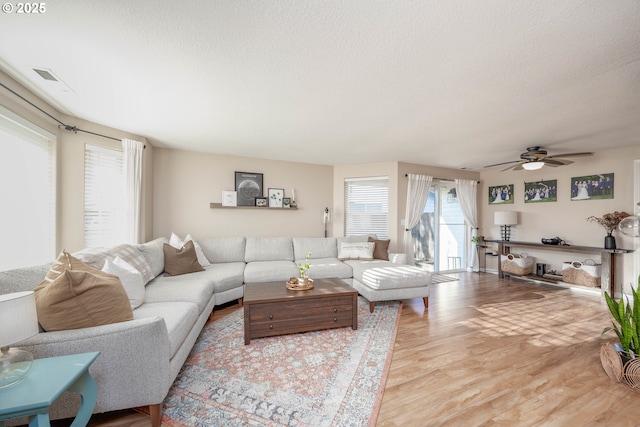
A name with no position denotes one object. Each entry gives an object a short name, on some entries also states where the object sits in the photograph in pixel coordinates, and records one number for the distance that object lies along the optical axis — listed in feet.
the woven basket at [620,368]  5.65
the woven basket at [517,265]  15.34
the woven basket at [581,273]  12.76
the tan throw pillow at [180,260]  9.89
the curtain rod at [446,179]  17.20
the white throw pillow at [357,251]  13.41
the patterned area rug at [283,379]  4.78
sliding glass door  17.51
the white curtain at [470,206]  17.95
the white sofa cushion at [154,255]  9.40
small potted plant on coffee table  8.77
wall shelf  13.69
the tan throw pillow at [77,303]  4.22
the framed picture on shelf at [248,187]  14.25
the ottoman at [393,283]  10.10
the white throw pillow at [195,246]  11.18
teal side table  2.91
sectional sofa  4.24
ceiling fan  11.27
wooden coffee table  7.60
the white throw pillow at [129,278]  6.32
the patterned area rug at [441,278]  15.49
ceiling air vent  6.09
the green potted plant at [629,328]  5.87
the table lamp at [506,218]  16.21
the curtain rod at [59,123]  6.31
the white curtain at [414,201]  15.90
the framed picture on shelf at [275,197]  14.85
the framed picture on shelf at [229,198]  13.93
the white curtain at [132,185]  10.29
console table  12.03
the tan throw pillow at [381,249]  13.66
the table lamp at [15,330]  3.13
